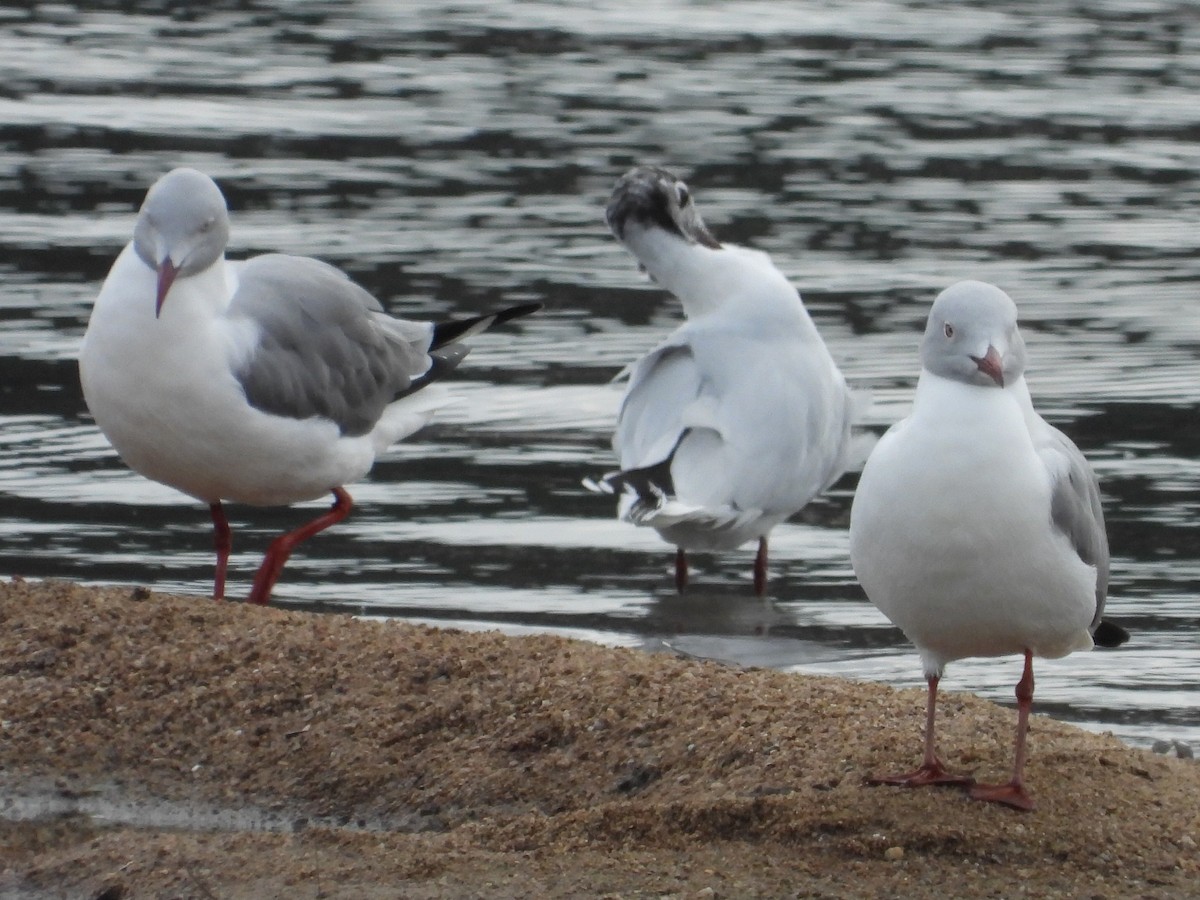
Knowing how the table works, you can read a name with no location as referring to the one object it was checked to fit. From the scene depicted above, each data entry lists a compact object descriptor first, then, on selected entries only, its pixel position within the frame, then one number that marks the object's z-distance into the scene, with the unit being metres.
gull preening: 16.12
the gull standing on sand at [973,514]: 9.29
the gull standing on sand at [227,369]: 13.48
